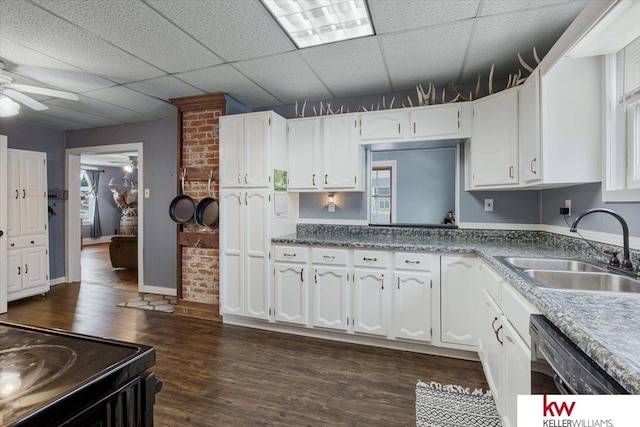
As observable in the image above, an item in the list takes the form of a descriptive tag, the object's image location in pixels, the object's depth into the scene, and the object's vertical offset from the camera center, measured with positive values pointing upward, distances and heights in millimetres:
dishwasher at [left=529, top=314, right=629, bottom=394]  775 -444
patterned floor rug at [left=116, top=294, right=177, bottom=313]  3757 -1186
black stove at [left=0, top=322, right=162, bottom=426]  531 -336
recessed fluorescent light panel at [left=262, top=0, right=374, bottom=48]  1895 +1272
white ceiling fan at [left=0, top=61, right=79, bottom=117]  2471 +971
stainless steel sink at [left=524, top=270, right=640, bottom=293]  1483 -370
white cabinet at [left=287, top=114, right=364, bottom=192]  3039 +566
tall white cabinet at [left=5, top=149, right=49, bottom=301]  3906 -187
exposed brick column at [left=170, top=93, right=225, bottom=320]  3463 +226
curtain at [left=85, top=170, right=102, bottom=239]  9508 +395
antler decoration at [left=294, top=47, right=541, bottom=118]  2633 +1099
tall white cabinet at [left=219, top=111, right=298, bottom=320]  3049 +23
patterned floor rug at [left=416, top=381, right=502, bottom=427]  1792 -1228
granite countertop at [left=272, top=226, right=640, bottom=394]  777 -339
